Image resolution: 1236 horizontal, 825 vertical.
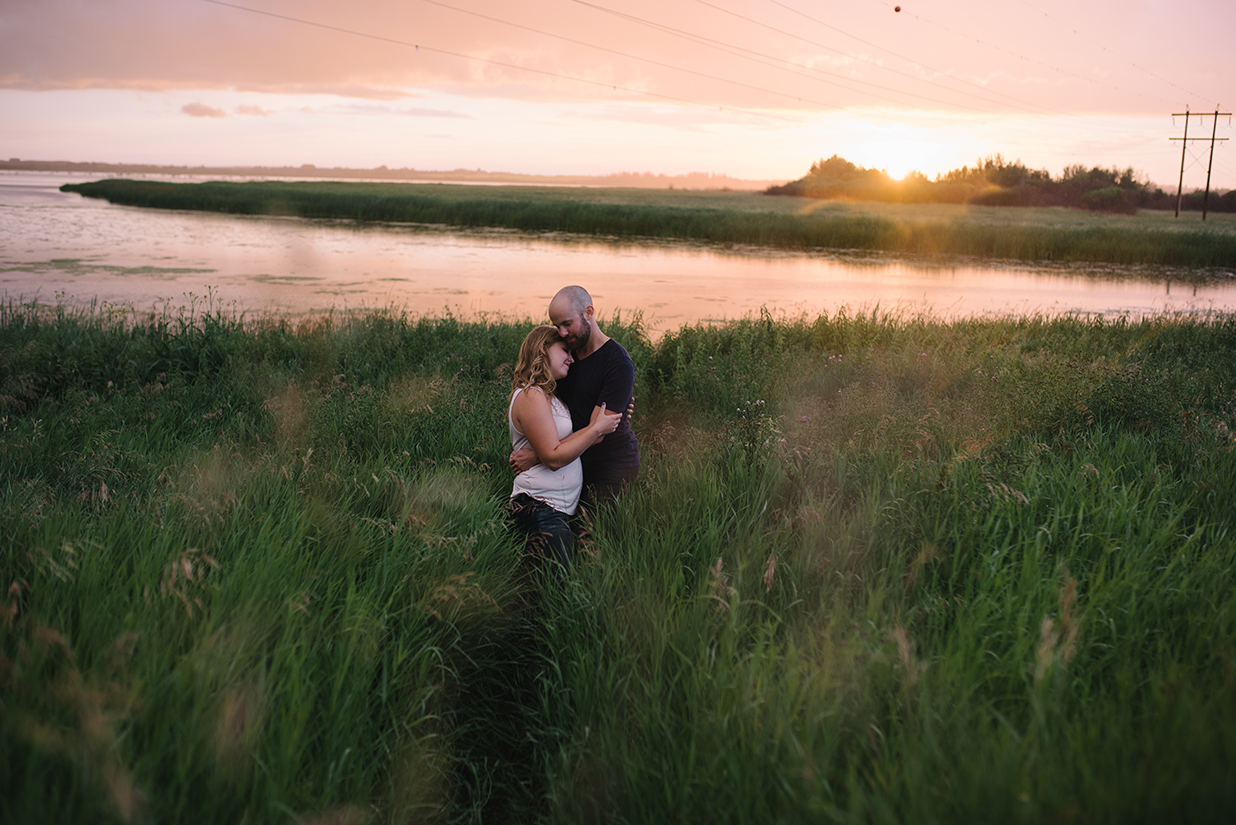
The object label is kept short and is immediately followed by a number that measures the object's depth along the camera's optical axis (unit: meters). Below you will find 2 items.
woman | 3.90
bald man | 4.11
